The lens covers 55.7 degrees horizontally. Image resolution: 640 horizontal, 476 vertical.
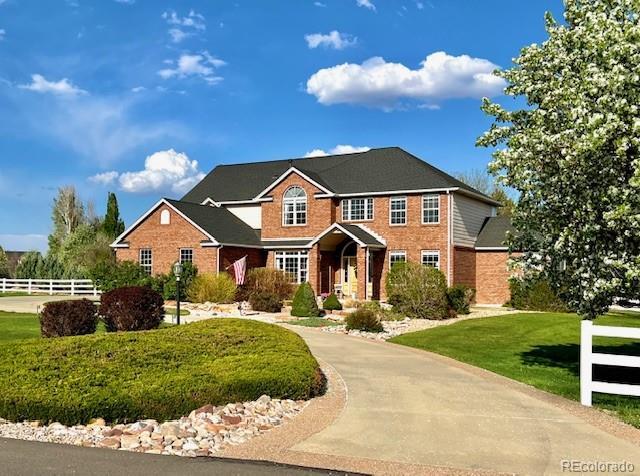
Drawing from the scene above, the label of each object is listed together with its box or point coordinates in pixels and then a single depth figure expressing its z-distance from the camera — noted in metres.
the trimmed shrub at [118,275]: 32.88
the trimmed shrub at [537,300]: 28.08
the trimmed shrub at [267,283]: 29.44
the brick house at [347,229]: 31.16
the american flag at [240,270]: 28.98
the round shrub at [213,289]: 29.58
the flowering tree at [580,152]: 9.21
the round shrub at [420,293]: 23.95
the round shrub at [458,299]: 26.36
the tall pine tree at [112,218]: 57.31
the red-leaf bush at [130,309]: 16.64
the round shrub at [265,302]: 26.25
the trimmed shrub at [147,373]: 8.06
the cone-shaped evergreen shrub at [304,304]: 23.98
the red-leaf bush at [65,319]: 15.45
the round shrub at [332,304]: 26.47
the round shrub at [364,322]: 19.05
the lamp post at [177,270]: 18.84
